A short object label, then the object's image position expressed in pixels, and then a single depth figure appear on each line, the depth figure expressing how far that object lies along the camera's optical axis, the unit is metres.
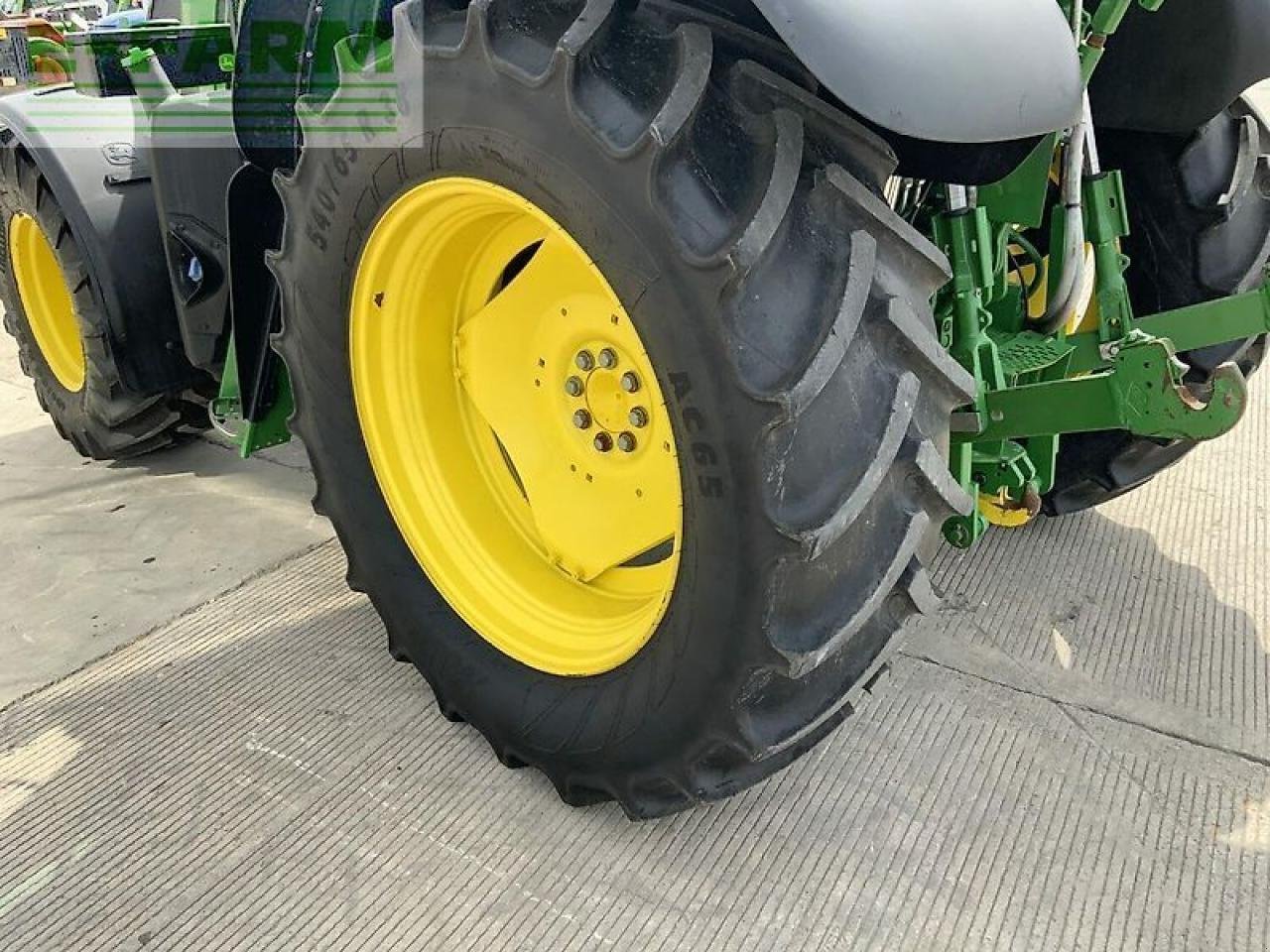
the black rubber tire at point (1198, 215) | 2.39
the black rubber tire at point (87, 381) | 3.03
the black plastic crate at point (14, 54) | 5.50
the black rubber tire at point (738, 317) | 1.38
